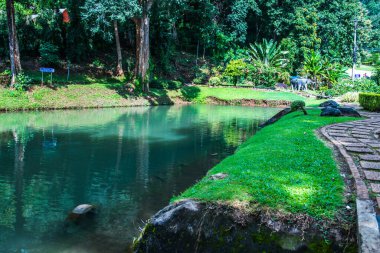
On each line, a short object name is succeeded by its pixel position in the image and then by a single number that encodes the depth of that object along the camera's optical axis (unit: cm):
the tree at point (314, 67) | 4131
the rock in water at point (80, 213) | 787
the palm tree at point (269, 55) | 4334
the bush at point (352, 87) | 3312
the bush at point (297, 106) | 1980
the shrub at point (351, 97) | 2758
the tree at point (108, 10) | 2866
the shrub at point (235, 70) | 4009
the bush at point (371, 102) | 2069
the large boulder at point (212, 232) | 540
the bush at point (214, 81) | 3959
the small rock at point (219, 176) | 747
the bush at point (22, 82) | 2573
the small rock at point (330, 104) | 1987
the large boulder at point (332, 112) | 1766
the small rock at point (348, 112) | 1773
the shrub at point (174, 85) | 3688
